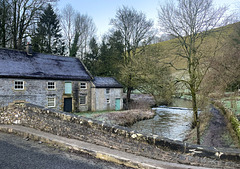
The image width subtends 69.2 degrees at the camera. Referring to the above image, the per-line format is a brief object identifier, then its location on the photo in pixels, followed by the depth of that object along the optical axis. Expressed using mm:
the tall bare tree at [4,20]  24191
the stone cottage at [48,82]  16938
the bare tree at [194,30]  12586
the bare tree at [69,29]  36344
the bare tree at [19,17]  25797
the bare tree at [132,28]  27344
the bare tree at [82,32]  36062
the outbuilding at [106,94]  22891
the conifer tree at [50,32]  31459
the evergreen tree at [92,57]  33356
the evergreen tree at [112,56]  29047
